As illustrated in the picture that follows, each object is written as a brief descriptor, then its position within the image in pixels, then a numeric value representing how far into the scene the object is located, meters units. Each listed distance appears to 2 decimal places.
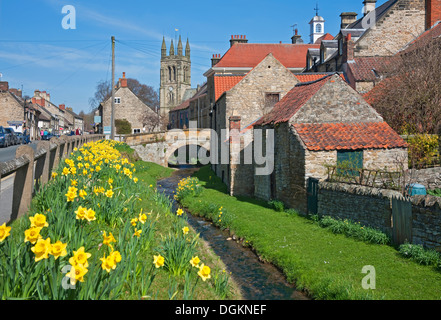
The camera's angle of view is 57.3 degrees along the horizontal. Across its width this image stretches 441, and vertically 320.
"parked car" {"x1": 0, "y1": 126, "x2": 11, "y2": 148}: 31.41
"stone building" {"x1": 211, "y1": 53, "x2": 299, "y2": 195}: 27.72
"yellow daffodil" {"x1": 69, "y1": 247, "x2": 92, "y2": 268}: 3.98
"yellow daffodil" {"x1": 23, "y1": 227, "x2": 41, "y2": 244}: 4.13
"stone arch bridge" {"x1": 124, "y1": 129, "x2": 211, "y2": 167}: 40.68
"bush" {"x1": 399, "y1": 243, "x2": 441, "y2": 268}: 10.24
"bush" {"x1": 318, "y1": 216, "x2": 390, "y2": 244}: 12.34
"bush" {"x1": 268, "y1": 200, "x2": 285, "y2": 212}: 17.92
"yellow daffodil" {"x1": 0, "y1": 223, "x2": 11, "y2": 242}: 4.02
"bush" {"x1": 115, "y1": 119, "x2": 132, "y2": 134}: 54.66
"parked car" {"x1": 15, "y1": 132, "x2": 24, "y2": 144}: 37.74
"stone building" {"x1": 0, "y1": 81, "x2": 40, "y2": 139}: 55.84
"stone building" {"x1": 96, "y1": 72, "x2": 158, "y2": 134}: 55.69
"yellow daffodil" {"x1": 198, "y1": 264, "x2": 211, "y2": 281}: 5.16
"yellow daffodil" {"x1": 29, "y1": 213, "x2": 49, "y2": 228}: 4.35
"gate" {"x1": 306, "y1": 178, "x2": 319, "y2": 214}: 16.01
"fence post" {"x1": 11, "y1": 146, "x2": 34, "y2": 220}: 6.66
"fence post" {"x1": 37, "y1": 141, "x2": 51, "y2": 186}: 8.66
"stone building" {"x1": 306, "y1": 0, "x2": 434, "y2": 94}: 30.72
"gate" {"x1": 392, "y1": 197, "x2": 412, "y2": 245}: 11.62
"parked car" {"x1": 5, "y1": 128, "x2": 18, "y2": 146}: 34.56
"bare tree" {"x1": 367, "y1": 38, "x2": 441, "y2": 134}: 21.39
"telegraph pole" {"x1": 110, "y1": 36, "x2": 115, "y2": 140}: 32.09
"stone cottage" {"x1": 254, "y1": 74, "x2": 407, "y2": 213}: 16.53
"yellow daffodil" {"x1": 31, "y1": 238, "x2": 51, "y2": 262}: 4.00
